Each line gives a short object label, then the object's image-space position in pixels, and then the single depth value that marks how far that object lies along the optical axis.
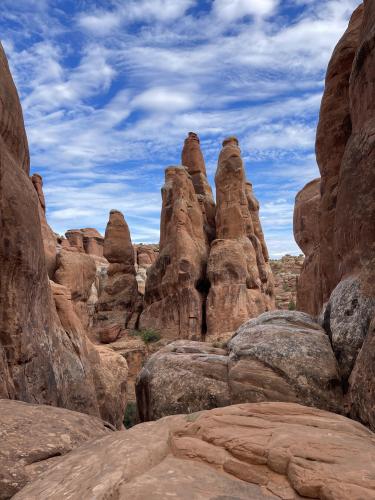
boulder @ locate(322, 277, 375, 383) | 7.28
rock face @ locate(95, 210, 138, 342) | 36.47
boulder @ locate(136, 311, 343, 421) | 7.19
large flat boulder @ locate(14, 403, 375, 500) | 3.29
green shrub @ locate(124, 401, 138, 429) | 21.39
